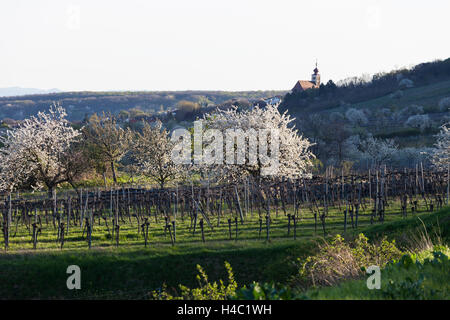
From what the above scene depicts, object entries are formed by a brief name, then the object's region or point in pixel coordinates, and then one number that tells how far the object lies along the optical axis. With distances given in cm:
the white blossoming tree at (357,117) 6097
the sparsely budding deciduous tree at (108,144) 4247
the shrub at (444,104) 6156
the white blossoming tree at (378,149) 4312
